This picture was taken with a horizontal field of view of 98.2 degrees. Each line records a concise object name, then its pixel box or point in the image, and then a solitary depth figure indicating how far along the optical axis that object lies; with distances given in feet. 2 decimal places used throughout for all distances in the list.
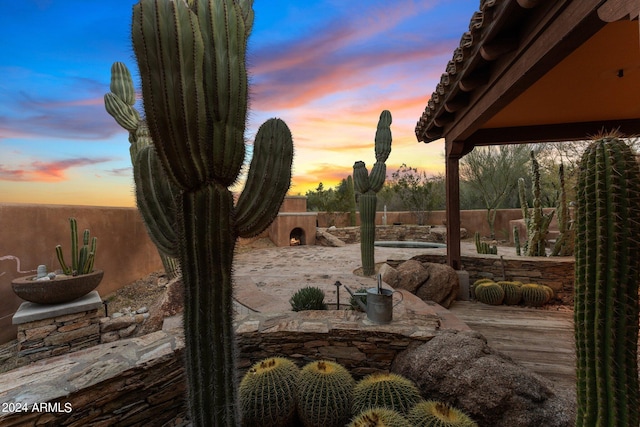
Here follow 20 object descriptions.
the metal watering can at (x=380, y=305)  9.22
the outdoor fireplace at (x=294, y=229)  36.09
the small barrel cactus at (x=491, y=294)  16.61
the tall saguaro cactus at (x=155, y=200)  6.57
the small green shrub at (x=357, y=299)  10.51
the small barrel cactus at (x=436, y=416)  5.45
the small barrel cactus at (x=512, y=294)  16.79
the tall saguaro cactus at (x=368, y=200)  18.34
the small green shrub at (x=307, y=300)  11.56
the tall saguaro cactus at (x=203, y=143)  4.66
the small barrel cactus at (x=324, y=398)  6.87
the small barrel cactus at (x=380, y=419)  5.14
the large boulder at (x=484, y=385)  6.46
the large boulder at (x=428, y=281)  15.71
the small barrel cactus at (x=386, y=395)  6.67
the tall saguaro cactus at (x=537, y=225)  21.06
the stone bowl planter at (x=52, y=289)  12.46
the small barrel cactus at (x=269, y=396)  6.91
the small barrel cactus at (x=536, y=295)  16.55
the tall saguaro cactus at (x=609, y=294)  3.92
